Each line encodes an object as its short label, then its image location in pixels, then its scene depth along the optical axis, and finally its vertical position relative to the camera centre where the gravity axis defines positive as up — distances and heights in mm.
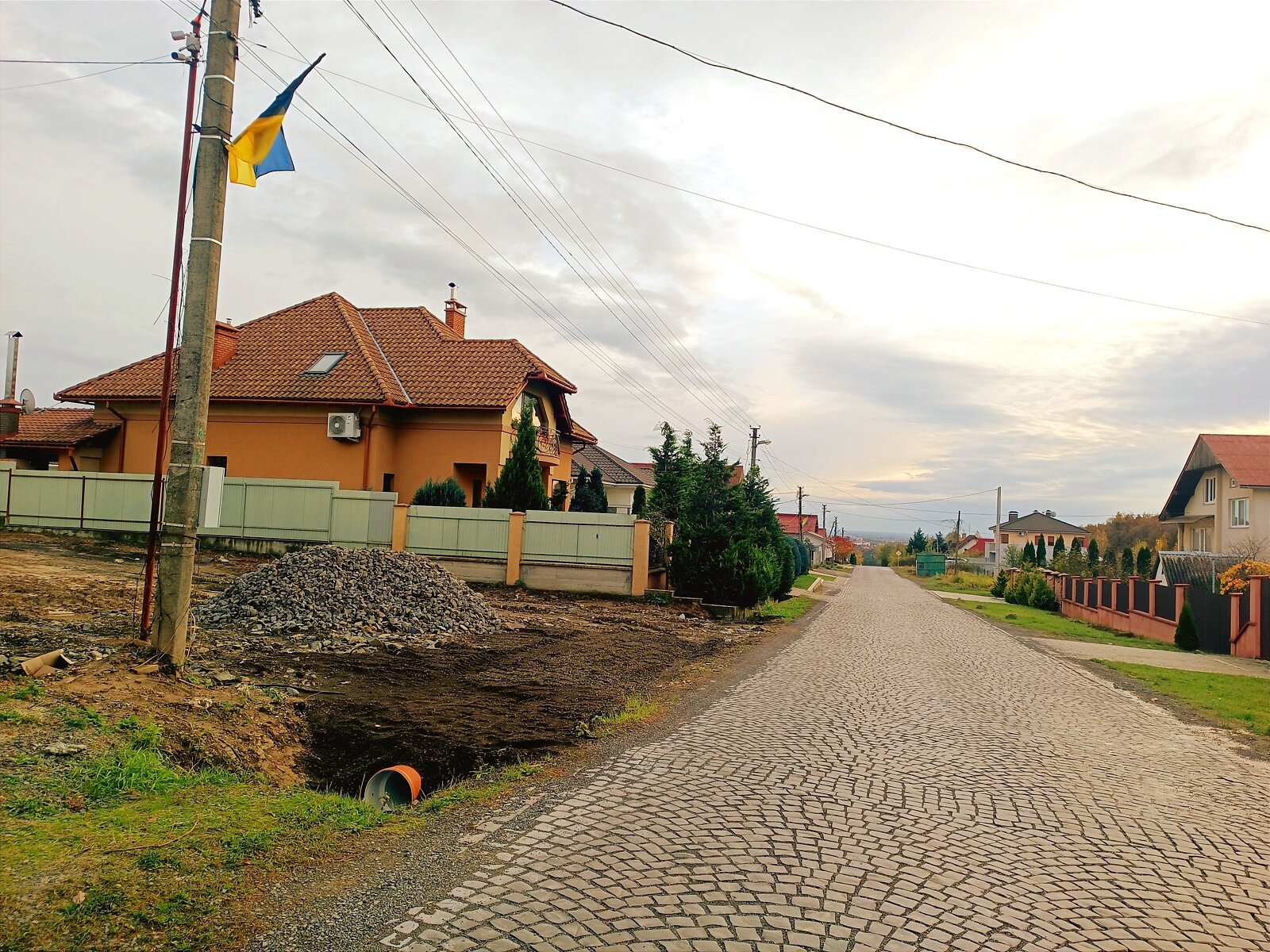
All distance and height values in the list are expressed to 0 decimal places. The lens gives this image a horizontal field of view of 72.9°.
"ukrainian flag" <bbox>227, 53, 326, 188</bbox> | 7773 +3269
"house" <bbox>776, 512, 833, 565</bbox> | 94312 +178
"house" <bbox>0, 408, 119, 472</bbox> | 27406 +1694
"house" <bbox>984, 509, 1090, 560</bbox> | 102500 +2893
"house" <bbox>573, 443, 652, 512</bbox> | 44656 +2658
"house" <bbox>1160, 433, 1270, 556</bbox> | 35719 +3128
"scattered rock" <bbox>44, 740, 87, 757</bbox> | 5246 -1565
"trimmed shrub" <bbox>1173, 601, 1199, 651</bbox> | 20781 -1718
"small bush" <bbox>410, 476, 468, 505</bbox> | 23469 +646
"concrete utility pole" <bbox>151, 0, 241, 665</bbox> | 7578 +1408
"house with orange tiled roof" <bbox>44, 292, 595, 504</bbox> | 25922 +3180
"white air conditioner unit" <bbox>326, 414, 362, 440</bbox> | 25141 +2482
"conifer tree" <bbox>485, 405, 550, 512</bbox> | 23656 +1165
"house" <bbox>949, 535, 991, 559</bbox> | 130688 +475
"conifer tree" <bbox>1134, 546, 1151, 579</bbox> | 45188 -182
